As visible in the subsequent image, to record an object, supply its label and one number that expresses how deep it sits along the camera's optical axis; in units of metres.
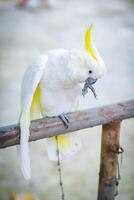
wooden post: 2.34
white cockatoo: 2.21
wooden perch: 2.18
